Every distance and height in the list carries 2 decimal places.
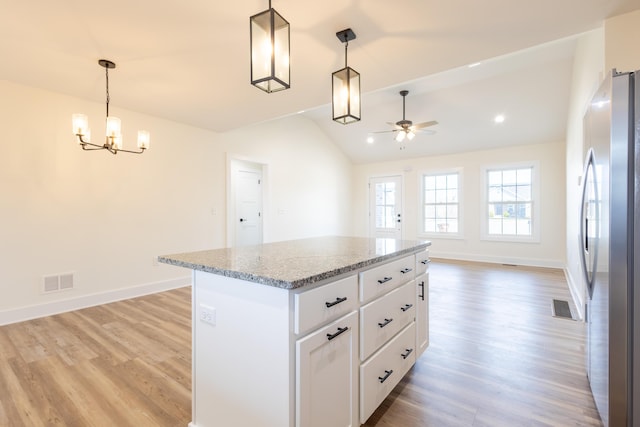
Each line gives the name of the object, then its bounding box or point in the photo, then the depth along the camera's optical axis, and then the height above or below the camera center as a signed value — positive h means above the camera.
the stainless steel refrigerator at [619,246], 1.29 -0.16
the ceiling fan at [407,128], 4.73 +1.35
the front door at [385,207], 7.78 +0.16
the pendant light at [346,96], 2.09 +0.82
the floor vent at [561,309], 3.22 -1.11
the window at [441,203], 7.00 +0.21
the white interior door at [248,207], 5.94 +0.13
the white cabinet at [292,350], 1.17 -0.61
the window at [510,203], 6.15 +0.19
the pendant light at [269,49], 1.51 +0.85
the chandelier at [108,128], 2.75 +0.82
